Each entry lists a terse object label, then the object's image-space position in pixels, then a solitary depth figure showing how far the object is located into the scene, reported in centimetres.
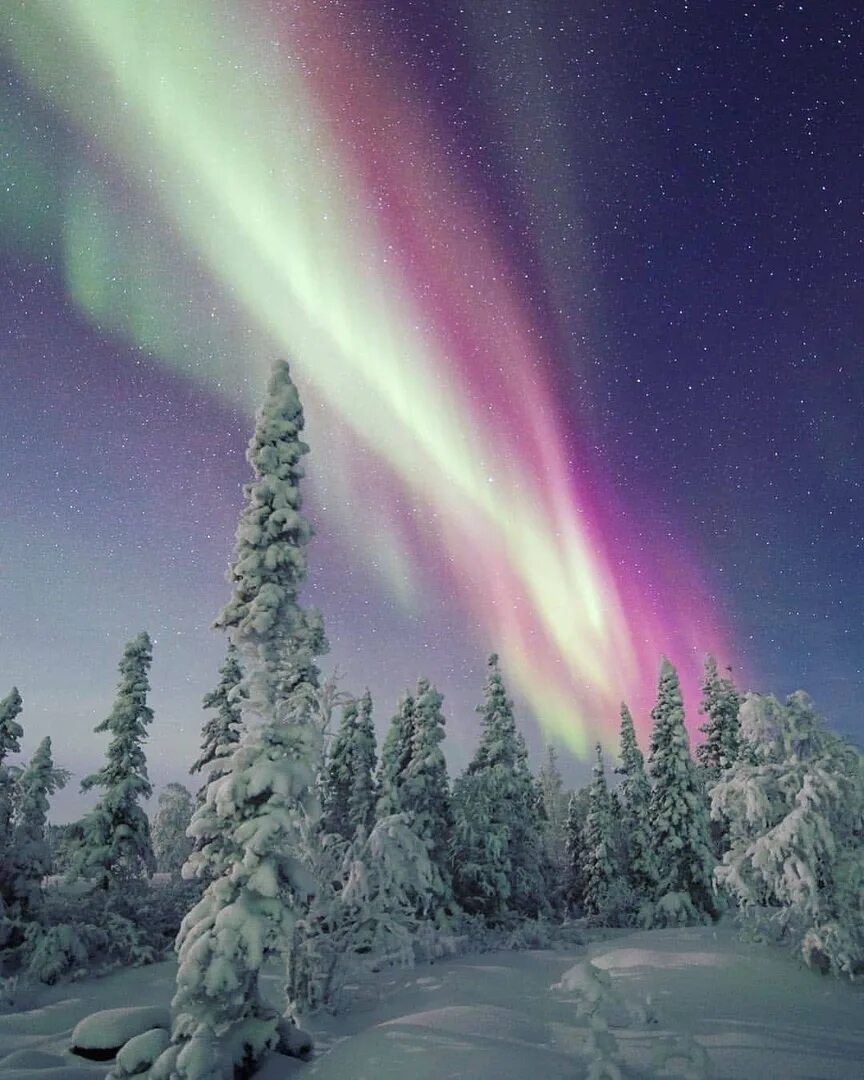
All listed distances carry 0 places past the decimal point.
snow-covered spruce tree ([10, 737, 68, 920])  2702
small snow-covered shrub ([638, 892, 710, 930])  3800
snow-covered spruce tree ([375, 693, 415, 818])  3391
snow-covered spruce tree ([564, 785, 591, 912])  5178
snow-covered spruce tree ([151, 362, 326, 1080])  1359
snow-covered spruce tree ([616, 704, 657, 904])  4284
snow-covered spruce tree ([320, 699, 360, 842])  4197
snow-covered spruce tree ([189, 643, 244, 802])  3316
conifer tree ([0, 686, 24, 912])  2723
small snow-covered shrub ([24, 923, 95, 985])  2495
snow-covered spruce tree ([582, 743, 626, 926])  4503
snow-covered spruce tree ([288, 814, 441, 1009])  1839
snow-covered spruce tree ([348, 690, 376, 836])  3894
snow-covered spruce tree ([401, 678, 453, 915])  3444
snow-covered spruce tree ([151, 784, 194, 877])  6925
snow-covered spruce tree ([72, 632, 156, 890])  2953
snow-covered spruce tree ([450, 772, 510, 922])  3456
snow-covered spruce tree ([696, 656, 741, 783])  4581
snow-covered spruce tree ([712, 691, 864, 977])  1925
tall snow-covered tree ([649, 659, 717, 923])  3859
